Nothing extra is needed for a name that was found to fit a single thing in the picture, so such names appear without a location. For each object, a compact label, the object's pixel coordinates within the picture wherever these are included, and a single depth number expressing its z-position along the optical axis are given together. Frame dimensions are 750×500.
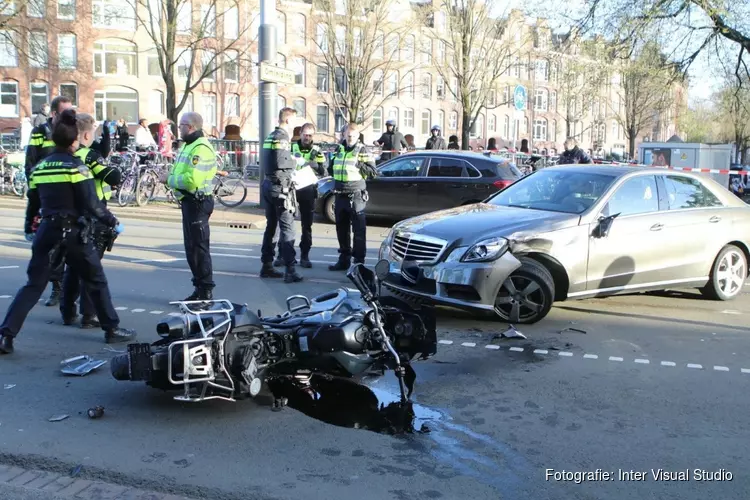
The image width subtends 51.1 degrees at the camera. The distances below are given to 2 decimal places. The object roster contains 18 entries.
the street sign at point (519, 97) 17.14
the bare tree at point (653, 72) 21.78
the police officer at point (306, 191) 10.20
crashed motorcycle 4.77
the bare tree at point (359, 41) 34.16
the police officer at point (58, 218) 6.09
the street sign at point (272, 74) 15.03
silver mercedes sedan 7.21
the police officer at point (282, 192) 9.33
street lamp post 15.40
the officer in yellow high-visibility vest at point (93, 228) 6.52
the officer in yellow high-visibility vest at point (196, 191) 7.49
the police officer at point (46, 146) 7.89
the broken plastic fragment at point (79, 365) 5.61
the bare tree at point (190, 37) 36.16
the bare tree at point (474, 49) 32.12
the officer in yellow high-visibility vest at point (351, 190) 10.12
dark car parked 14.85
